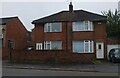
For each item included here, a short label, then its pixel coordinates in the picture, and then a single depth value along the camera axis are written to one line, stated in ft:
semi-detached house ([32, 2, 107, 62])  40.40
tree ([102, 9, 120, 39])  61.04
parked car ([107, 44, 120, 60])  40.30
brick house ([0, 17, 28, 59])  45.34
